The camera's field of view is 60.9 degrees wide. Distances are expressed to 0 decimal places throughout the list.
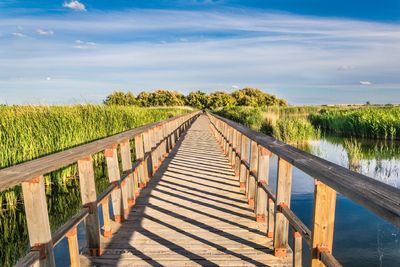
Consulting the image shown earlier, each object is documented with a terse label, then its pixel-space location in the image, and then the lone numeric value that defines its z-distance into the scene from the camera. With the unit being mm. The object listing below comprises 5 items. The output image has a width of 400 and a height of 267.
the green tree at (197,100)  111062
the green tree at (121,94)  91312
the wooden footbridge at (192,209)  1917
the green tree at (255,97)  111062
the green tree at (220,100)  106438
